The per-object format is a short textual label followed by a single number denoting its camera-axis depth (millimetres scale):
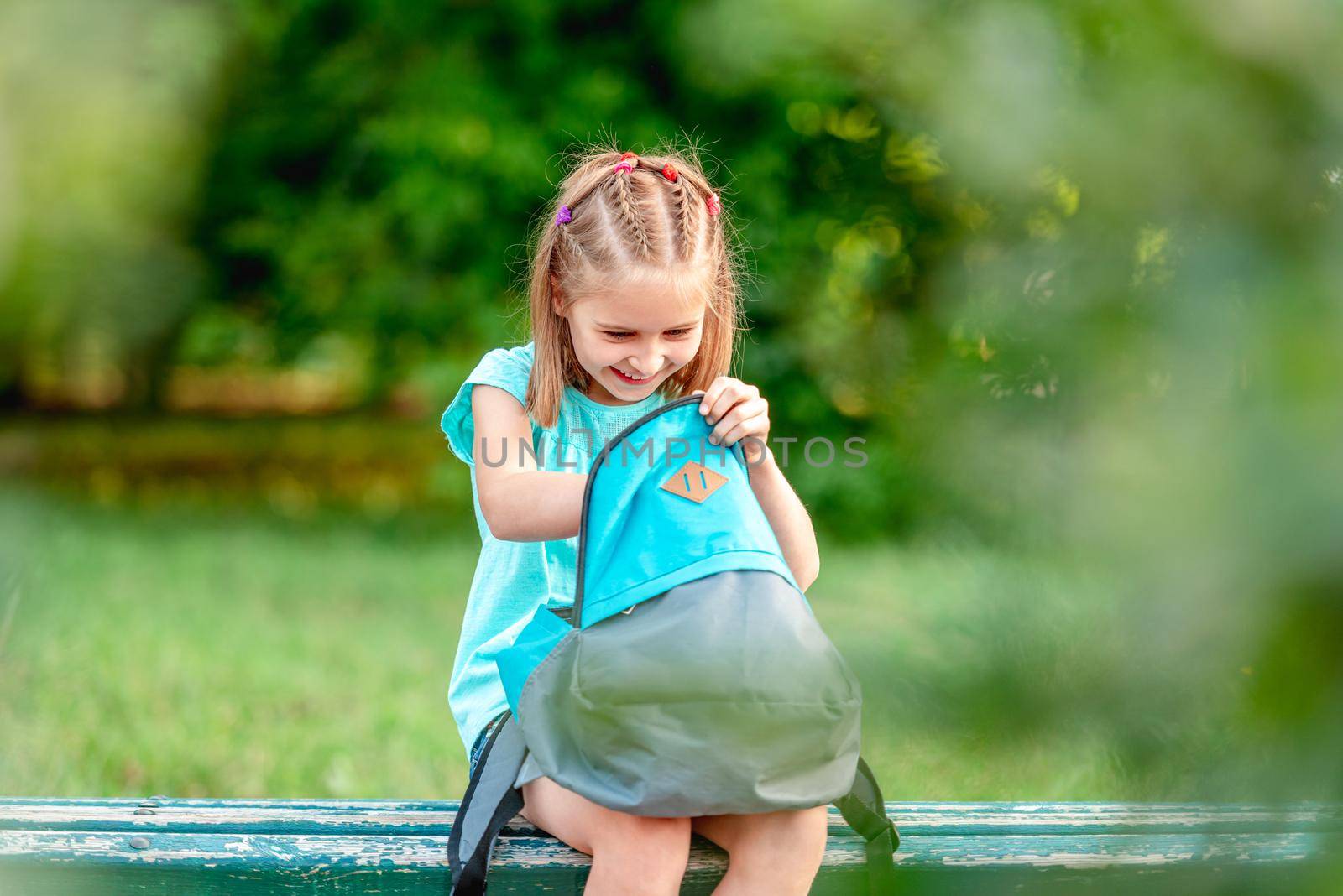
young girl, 4602
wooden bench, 4647
